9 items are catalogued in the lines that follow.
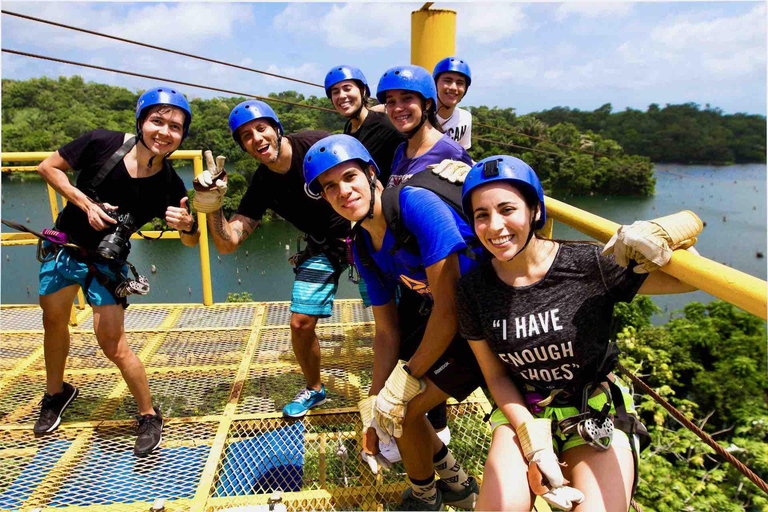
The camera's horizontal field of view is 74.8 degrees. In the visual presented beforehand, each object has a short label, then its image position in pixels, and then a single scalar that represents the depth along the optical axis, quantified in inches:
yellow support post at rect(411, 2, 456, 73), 172.9
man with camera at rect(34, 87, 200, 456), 108.3
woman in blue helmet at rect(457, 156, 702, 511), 69.8
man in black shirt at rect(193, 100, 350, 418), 114.1
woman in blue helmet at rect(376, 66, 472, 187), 102.3
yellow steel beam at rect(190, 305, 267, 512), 97.3
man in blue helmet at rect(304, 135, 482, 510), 80.7
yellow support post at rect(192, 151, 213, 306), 178.0
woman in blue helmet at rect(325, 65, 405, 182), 126.0
